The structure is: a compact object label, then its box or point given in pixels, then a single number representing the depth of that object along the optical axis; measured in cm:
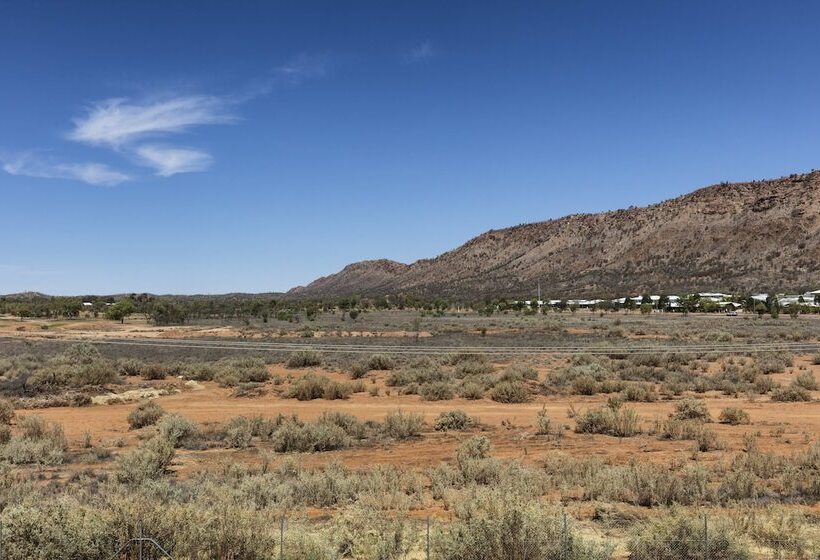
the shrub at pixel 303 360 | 3600
